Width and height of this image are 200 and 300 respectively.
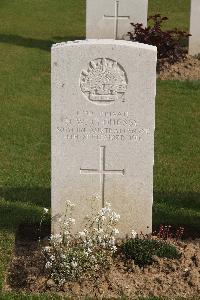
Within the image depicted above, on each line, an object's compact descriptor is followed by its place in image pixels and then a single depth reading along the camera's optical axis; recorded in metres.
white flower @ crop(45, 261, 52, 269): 5.40
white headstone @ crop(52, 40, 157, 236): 5.71
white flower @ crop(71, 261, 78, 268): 5.34
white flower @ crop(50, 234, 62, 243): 5.62
